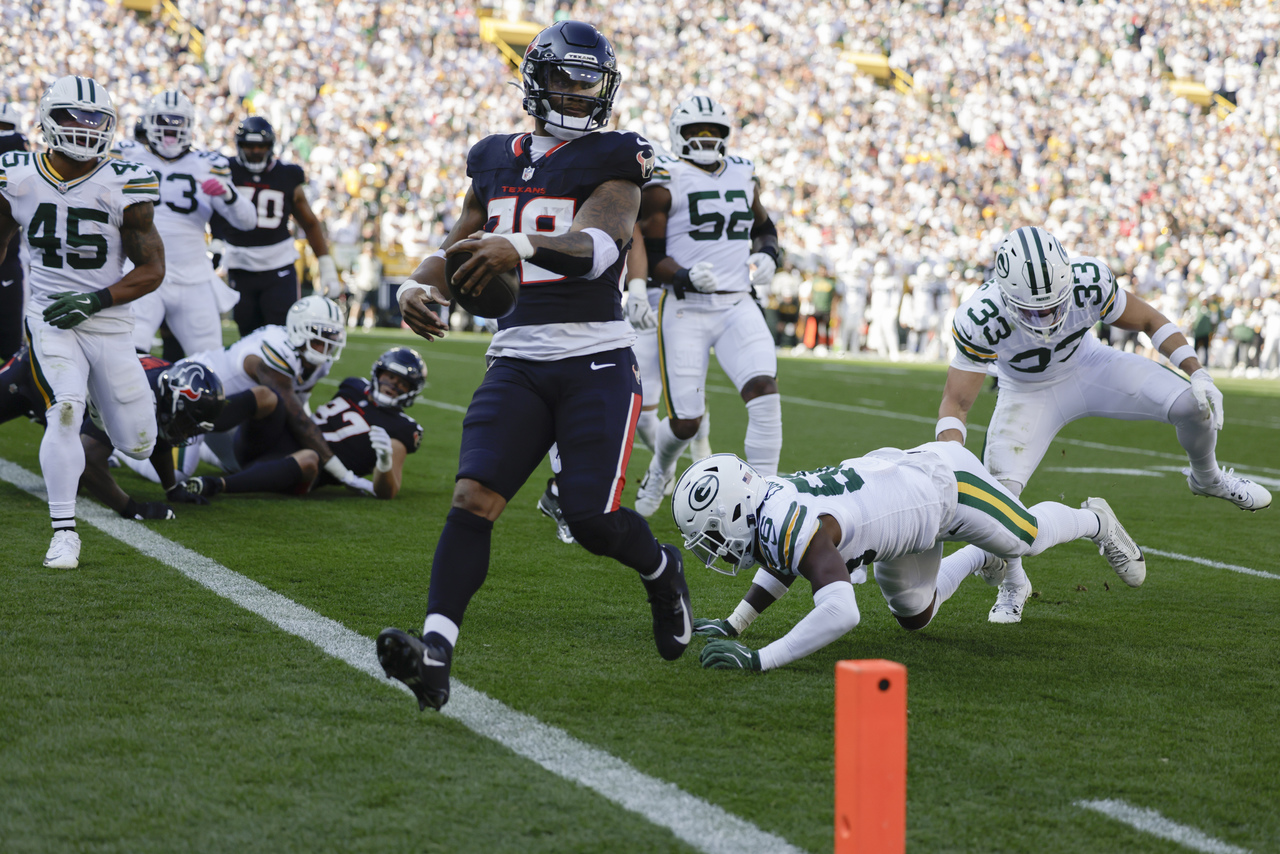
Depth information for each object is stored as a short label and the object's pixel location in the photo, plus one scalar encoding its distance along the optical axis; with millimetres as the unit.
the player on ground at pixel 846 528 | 6773
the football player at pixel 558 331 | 6266
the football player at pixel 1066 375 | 9266
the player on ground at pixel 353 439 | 12430
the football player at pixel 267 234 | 15430
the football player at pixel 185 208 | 14523
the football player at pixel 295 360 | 12414
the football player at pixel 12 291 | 15812
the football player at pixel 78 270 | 9133
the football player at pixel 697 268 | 12359
